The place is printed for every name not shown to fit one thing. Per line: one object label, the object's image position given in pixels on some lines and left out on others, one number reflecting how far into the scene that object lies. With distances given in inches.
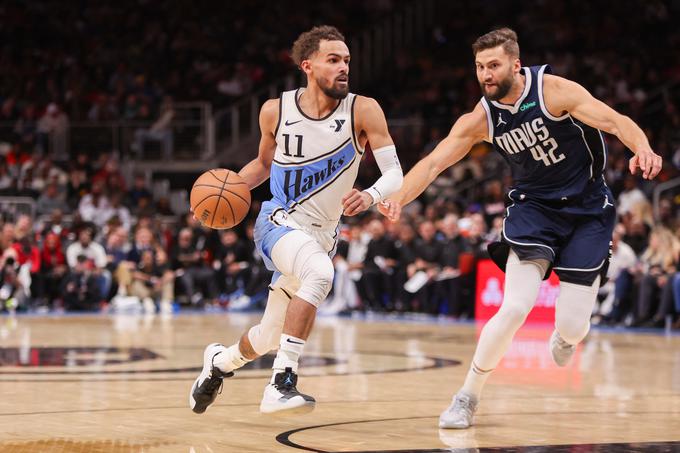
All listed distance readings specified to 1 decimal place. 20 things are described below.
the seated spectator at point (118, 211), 830.1
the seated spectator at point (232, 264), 760.3
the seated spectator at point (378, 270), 706.2
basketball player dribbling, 245.3
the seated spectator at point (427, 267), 683.4
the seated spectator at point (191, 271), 762.2
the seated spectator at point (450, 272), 665.6
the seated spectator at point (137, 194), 858.1
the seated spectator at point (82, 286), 731.4
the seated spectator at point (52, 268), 737.6
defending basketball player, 241.4
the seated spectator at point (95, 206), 832.3
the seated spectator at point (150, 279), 738.8
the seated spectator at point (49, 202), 829.2
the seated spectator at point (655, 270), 579.5
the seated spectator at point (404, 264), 695.2
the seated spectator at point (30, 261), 718.5
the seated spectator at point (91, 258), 735.1
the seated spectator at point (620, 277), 602.9
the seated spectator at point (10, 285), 694.5
